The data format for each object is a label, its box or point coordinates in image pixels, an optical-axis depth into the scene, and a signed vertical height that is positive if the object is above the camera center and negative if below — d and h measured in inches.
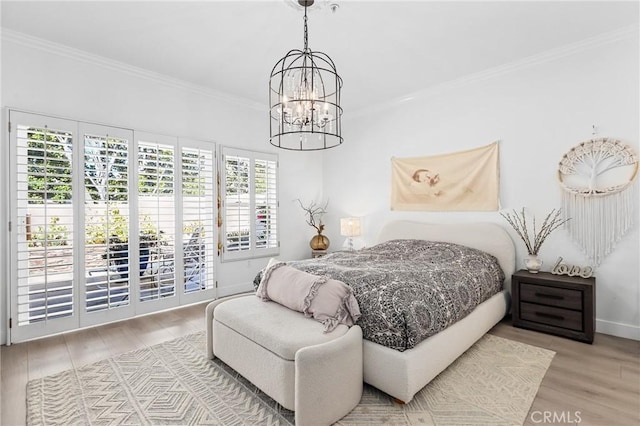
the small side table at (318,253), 196.1 -24.6
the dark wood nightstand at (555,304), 104.7 -32.8
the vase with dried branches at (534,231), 121.8 -7.7
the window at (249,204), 165.2 +6.1
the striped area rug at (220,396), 70.0 -45.5
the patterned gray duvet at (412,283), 76.2 -20.9
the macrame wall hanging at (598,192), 109.0 +7.0
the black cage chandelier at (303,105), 82.3 +29.5
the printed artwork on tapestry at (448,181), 140.7 +15.6
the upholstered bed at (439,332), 72.8 -33.5
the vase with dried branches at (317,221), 196.9 -4.9
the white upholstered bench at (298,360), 64.6 -33.2
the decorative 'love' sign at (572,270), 113.3 -21.8
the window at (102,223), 108.8 -3.2
